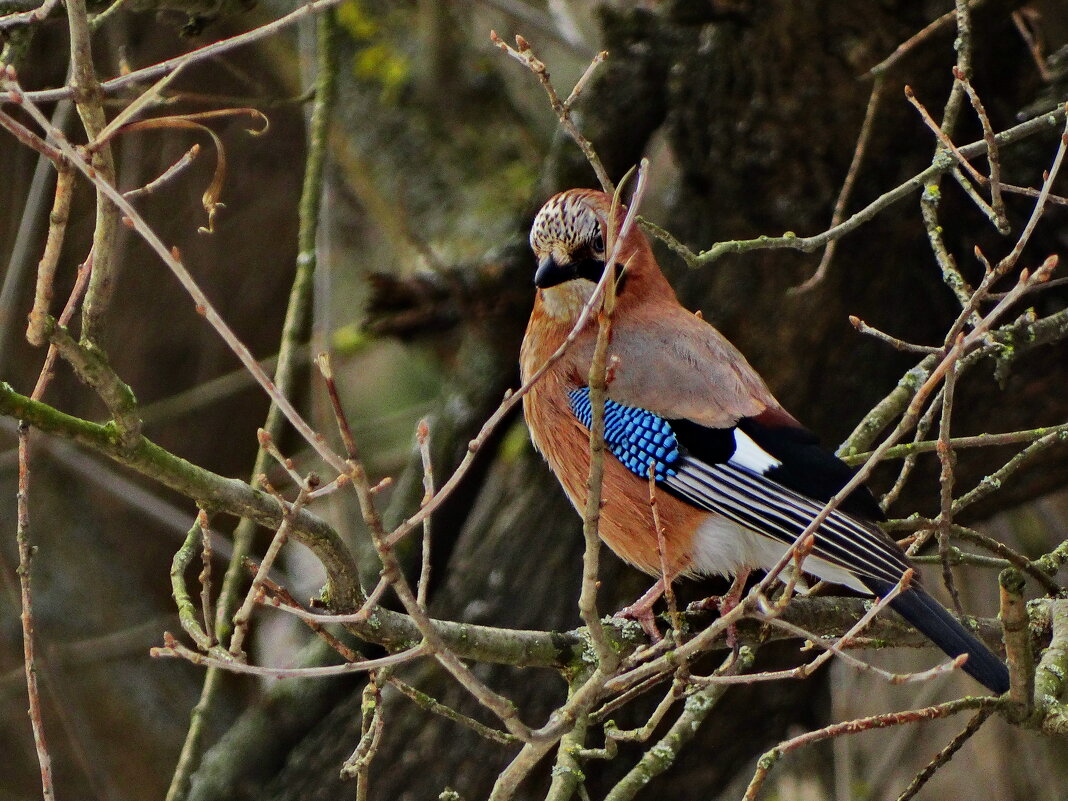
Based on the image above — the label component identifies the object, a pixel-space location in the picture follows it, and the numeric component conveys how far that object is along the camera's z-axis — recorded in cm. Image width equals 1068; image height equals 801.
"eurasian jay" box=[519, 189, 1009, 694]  683
